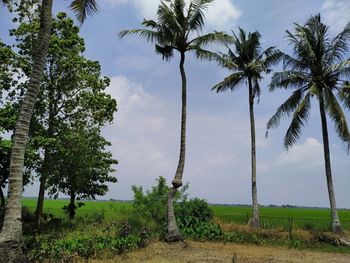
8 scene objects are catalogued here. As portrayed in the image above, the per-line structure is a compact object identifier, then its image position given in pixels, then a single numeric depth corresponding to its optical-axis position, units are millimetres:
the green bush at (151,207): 24609
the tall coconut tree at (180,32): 20906
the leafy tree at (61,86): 25234
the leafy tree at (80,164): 25609
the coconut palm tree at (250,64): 28088
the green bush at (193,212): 23750
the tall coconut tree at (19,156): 10570
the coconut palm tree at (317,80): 24469
